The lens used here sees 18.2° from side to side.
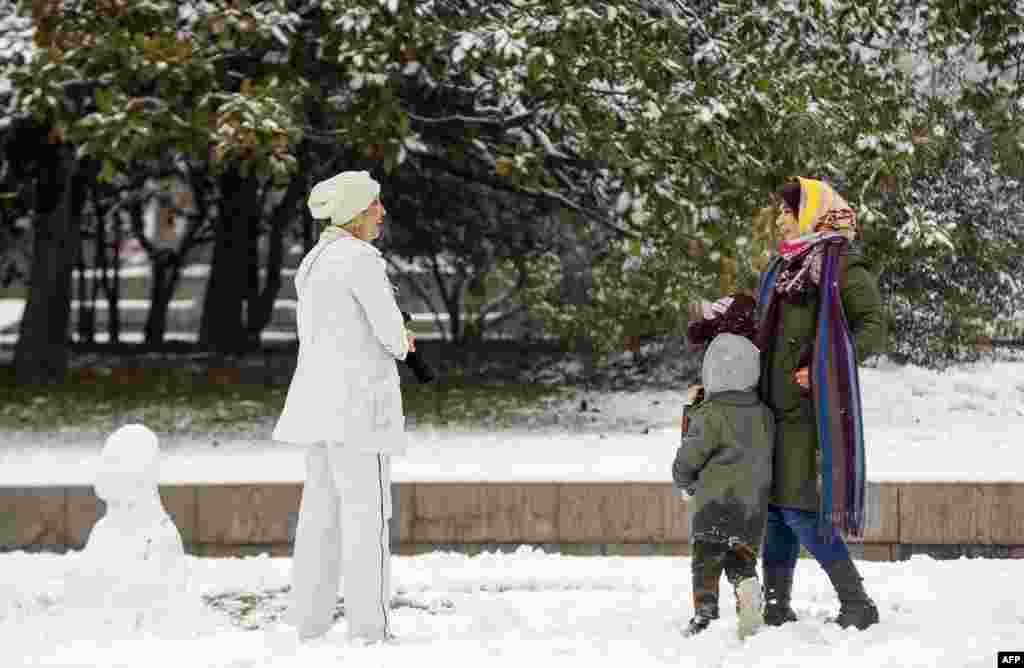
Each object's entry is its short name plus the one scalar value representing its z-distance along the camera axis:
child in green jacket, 11.73
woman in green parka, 11.70
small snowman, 12.39
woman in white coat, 11.67
